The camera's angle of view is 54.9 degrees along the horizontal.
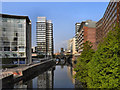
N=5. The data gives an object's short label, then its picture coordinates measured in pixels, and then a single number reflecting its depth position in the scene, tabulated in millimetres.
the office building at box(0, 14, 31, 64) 51469
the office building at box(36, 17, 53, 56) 132250
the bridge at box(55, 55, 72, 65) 131912
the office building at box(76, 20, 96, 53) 79994
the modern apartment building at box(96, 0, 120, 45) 42956
